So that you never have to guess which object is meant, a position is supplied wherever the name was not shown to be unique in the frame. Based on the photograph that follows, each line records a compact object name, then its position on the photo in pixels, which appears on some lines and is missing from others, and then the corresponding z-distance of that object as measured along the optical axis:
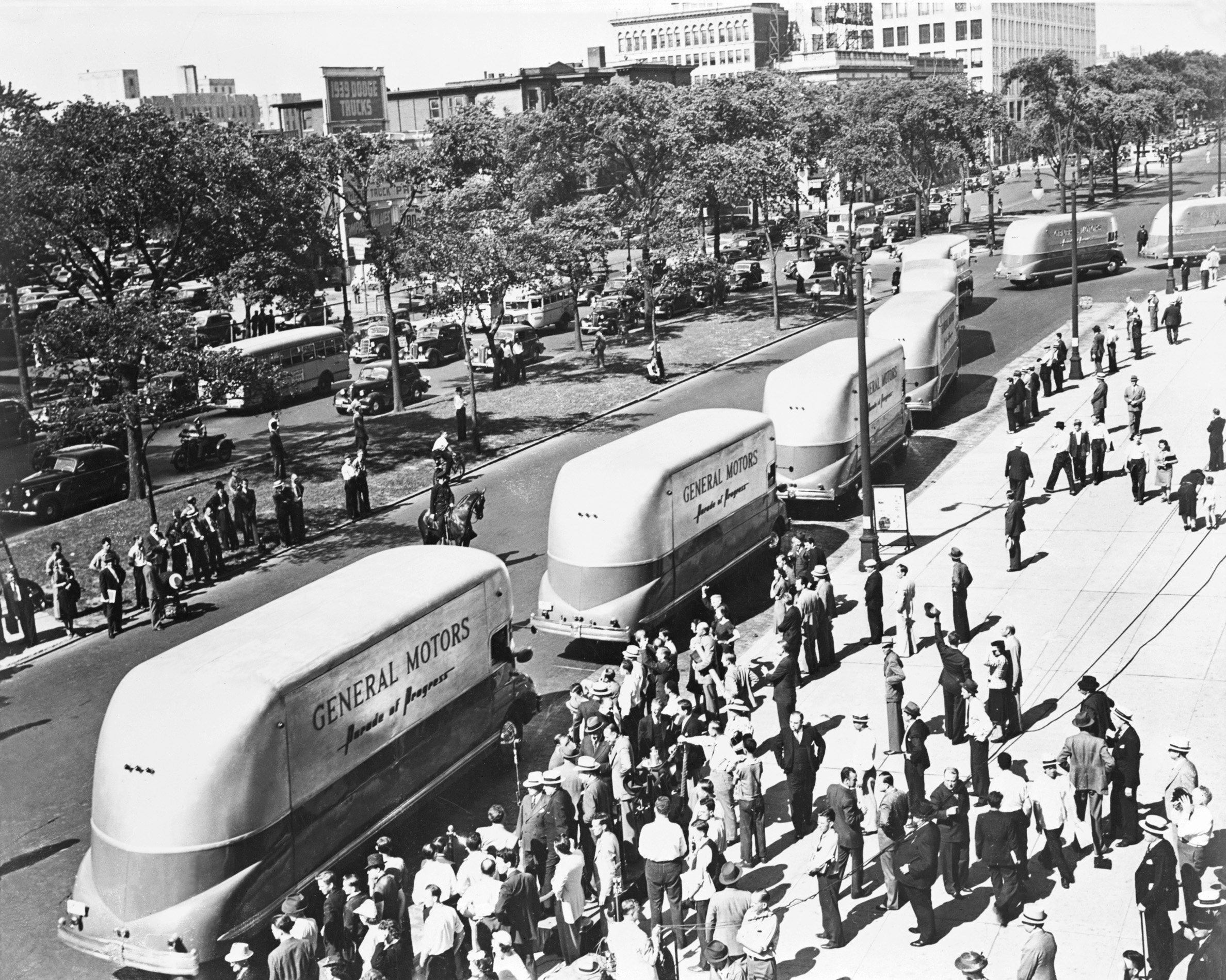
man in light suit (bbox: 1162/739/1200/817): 13.30
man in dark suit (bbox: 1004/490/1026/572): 23.69
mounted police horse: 25.75
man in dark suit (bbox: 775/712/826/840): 15.05
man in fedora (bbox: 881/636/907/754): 16.70
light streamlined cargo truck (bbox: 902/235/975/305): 46.28
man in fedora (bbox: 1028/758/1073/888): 13.59
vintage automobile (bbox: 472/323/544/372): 50.09
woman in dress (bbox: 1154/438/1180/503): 26.89
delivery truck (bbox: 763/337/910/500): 27.58
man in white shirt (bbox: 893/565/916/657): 20.64
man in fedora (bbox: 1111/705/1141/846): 14.21
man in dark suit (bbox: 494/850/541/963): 12.84
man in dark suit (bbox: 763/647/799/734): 17.20
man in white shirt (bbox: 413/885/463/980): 12.25
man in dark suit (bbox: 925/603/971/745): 16.98
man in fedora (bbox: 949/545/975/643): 20.47
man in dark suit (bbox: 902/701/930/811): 15.13
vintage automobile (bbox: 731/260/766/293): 63.88
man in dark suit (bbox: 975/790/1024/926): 12.79
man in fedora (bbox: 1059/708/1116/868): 14.09
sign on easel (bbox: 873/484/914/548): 24.81
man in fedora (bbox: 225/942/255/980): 12.20
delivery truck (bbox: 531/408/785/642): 21.00
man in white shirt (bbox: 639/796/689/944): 13.12
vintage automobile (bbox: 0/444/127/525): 34.03
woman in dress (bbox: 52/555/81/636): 25.19
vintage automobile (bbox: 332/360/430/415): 44.06
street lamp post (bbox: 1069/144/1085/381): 38.16
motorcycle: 38.38
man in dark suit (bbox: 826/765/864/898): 13.41
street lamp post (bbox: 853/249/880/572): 25.05
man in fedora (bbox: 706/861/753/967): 11.91
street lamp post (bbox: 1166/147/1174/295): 48.80
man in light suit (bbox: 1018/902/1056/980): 10.72
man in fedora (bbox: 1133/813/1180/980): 11.73
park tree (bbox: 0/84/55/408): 30.62
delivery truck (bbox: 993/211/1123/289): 55.03
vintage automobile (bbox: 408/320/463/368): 53.09
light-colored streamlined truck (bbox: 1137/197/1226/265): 54.81
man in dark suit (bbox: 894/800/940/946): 12.57
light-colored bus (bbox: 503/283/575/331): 57.75
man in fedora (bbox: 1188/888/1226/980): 10.81
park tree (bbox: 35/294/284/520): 29.78
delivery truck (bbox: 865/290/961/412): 34.78
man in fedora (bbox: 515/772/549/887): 14.09
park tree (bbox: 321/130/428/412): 41.94
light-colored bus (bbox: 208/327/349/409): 46.72
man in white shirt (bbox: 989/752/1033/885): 12.94
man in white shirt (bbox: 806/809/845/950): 12.85
